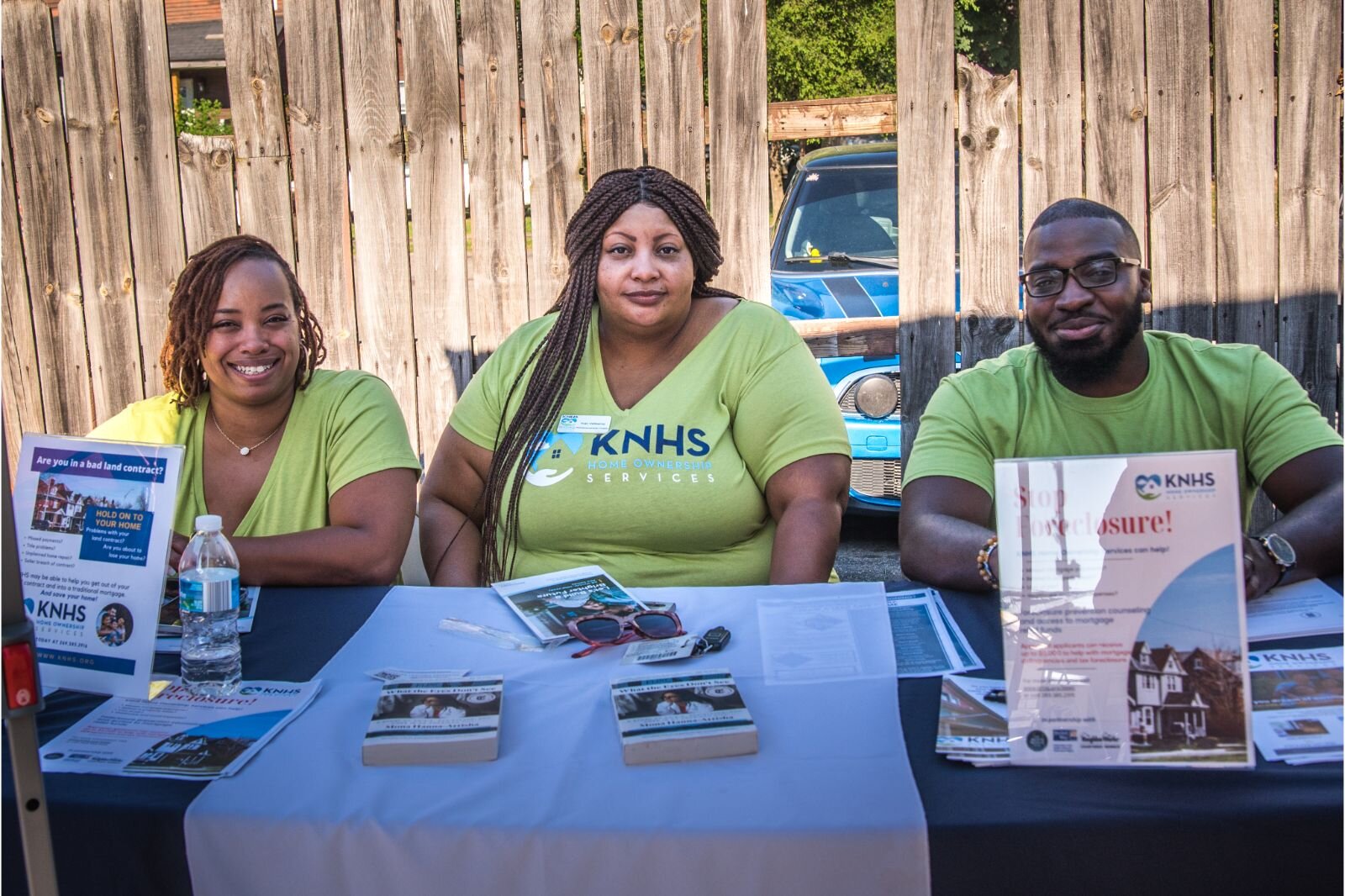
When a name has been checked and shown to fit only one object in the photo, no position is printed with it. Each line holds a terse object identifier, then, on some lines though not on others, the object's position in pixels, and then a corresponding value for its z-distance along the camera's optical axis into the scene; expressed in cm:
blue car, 467
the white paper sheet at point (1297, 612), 179
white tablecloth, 127
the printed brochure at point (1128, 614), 136
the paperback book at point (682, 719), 144
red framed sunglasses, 191
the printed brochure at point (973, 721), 143
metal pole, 111
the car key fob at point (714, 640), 184
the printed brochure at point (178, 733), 146
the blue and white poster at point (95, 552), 173
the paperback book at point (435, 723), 145
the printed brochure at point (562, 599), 200
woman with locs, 266
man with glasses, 259
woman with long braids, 267
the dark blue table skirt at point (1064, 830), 126
